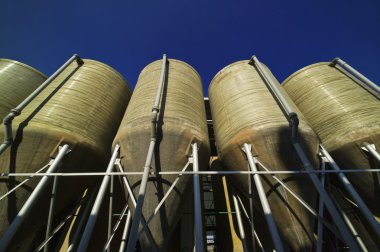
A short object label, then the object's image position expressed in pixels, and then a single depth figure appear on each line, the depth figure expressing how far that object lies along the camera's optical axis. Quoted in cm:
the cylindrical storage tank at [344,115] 618
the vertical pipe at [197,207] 397
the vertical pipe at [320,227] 466
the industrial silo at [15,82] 777
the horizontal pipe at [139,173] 507
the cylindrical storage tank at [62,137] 566
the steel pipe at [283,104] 560
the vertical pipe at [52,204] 566
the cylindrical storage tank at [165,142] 530
